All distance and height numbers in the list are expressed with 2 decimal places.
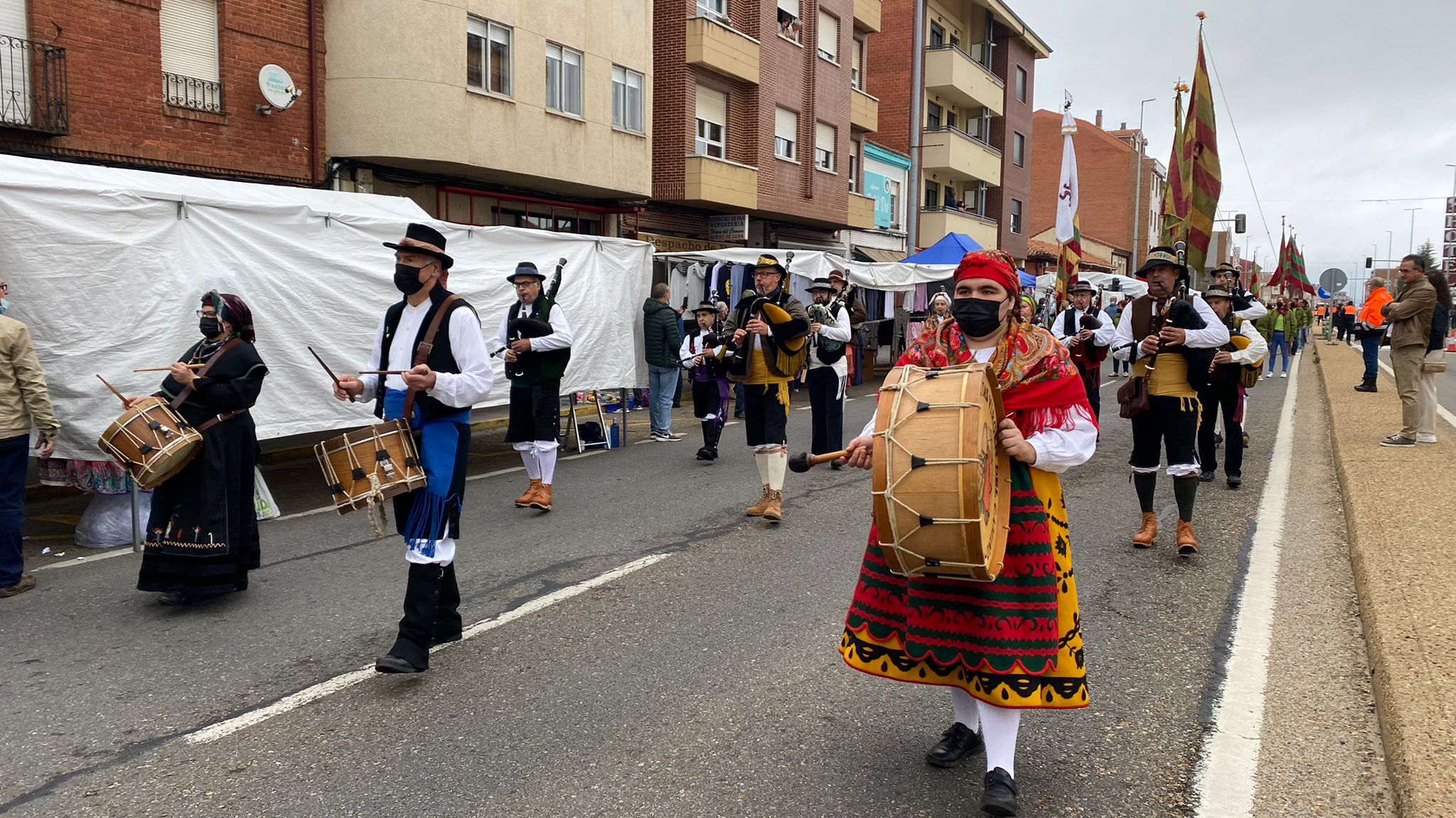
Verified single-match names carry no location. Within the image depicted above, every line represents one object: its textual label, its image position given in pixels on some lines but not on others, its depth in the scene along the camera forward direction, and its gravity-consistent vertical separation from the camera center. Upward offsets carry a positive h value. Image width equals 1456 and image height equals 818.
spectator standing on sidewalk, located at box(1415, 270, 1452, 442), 10.61 -0.31
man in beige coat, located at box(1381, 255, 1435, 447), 10.49 +0.03
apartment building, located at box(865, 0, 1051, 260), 35.28 +8.33
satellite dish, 14.54 +3.40
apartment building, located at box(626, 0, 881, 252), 22.92 +5.07
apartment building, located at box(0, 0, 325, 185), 12.34 +3.14
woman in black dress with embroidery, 5.41 -0.90
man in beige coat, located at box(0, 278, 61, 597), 5.64 -0.59
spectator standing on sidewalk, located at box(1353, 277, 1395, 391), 15.95 +0.10
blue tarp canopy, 21.39 +1.63
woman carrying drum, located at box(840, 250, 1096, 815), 3.13 -0.86
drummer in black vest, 4.36 -0.35
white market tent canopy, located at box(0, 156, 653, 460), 6.73 +0.37
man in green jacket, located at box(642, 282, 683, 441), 12.75 -0.39
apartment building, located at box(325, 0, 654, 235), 15.95 +3.75
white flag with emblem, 12.77 +1.85
